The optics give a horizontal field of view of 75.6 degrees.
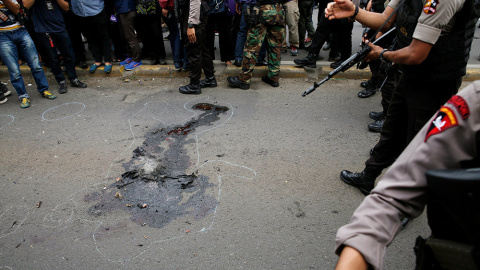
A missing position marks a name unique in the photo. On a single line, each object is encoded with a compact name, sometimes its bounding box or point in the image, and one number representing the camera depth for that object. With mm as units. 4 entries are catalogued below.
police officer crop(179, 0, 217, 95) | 4320
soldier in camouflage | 4520
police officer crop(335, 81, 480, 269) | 888
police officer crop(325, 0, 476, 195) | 1817
